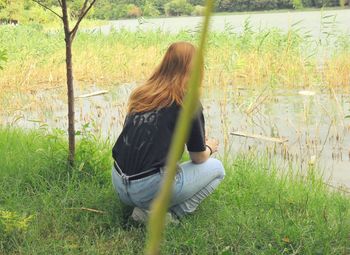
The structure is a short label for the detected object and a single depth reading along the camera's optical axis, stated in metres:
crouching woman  2.86
